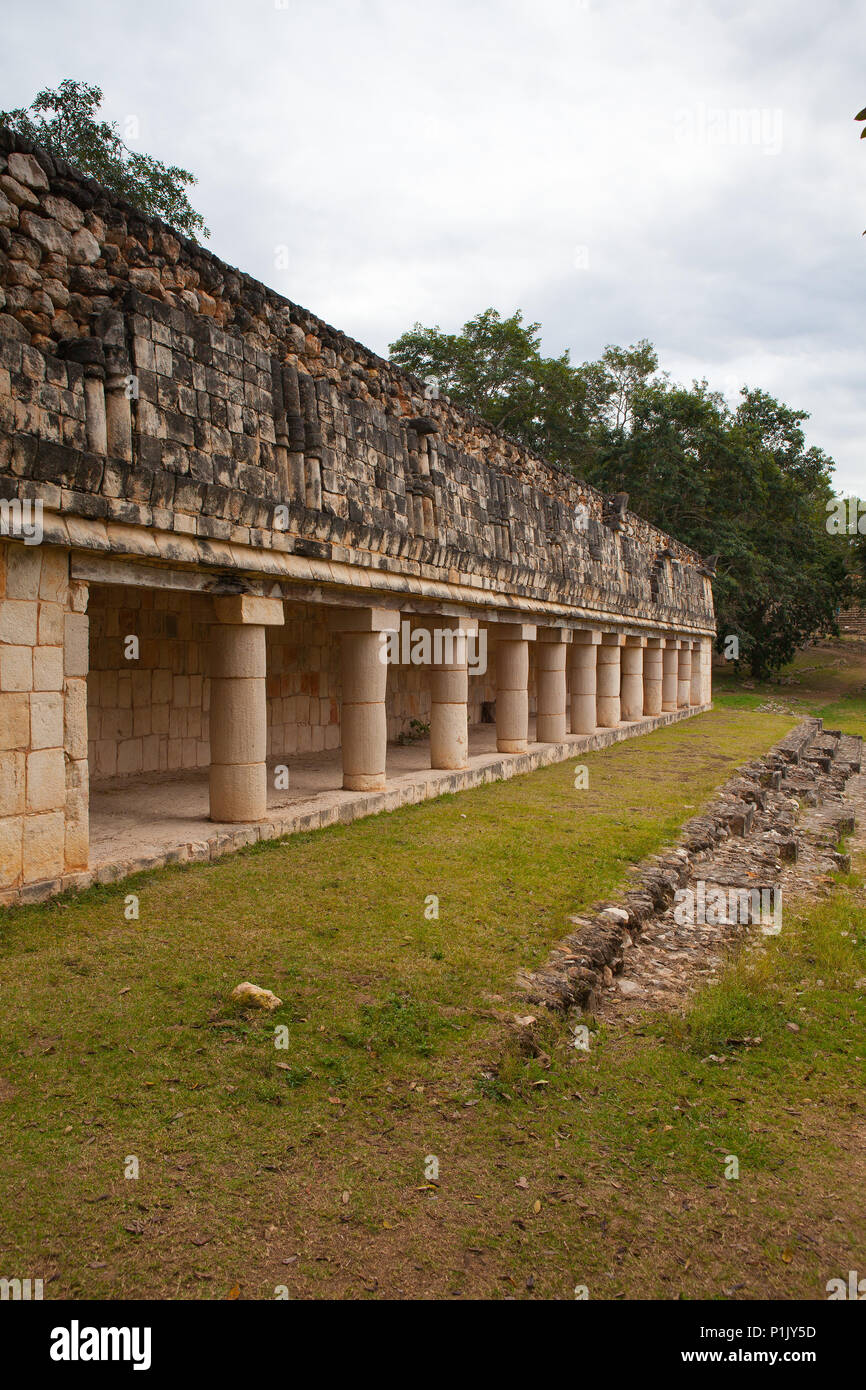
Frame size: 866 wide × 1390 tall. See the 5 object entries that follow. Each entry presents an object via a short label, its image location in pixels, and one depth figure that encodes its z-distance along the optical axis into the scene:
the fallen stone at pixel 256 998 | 4.81
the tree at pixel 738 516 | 38.28
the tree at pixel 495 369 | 42.34
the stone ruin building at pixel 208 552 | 6.05
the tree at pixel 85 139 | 21.77
